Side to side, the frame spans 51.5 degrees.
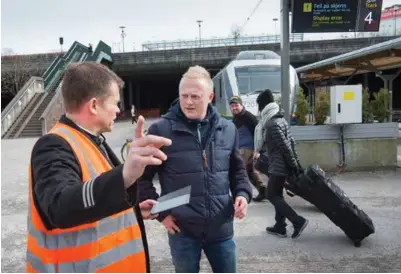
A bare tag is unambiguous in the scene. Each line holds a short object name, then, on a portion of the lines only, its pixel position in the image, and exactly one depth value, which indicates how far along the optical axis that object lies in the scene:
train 14.66
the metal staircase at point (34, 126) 23.11
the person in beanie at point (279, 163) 4.82
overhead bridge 35.53
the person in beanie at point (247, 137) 6.71
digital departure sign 8.73
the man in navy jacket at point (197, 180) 2.52
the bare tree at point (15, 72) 34.34
